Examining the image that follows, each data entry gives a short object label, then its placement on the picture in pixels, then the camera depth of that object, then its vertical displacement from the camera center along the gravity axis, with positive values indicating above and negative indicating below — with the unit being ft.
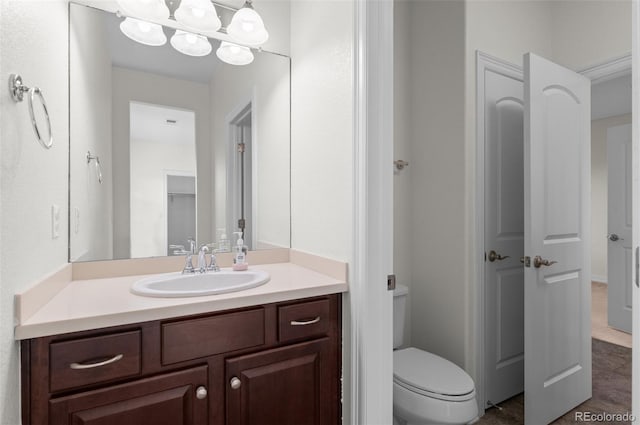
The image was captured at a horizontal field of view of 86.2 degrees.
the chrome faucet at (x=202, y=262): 4.84 -0.71
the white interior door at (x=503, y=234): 6.61 -0.44
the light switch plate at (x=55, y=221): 3.65 -0.09
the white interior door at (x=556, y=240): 5.73 -0.51
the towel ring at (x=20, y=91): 2.60 +0.96
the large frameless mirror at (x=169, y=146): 4.70 +1.05
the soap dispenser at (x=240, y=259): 5.12 -0.70
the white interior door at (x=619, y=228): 10.92 -0.54
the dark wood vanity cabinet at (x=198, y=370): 2.94 -1.57
